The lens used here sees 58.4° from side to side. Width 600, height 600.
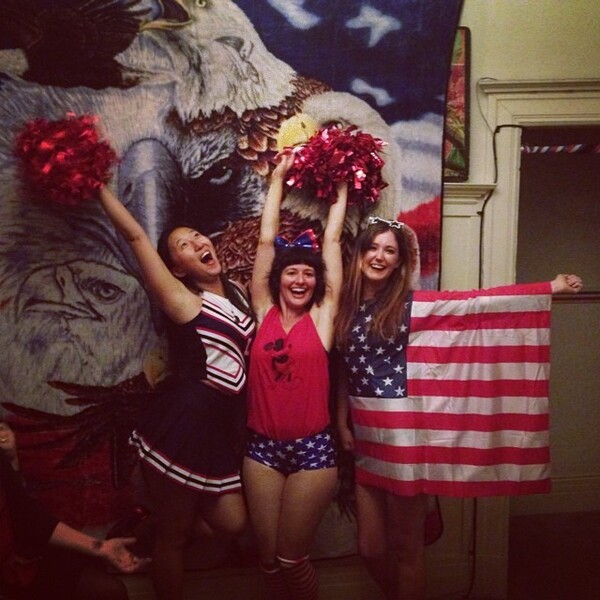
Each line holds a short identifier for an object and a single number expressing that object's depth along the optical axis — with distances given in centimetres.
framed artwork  256
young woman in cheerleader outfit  225
